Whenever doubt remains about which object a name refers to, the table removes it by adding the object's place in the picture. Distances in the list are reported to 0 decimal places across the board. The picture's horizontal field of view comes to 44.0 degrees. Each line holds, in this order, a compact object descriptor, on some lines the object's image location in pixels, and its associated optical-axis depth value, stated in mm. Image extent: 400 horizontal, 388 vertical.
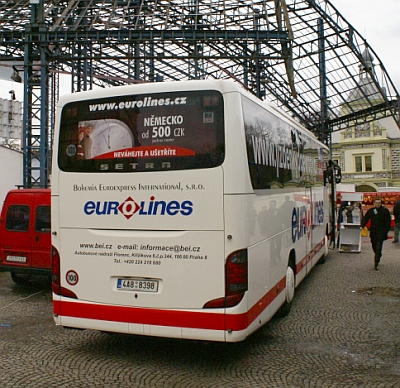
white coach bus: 5227
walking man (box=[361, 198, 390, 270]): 12047
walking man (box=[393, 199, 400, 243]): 18875
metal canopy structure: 18547
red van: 9742
